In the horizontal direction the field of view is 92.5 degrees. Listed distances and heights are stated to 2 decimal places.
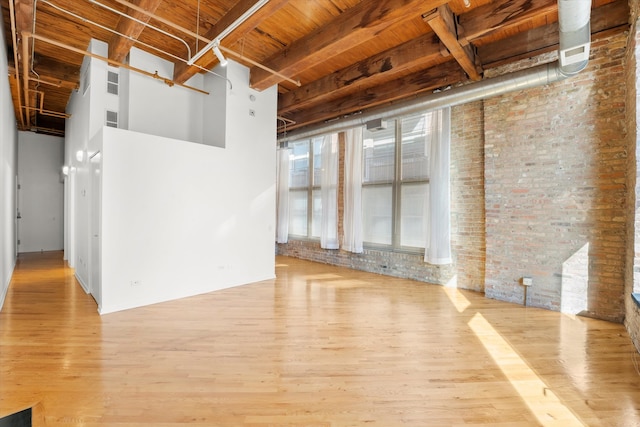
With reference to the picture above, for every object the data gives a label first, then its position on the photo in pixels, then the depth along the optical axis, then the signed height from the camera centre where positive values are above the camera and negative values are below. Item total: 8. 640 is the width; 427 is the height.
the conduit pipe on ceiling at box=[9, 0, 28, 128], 3.11 +1.98
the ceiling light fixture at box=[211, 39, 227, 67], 3.39 +1.78
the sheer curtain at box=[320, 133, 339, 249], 7.12 +0.33
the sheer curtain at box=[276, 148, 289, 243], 8.36 +0.43
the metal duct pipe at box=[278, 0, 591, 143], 2.82 +1.77
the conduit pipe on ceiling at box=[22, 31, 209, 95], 3.53 +2.00
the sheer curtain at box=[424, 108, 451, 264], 5.27 +0.31
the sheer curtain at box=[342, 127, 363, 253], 6.59 +0.38
